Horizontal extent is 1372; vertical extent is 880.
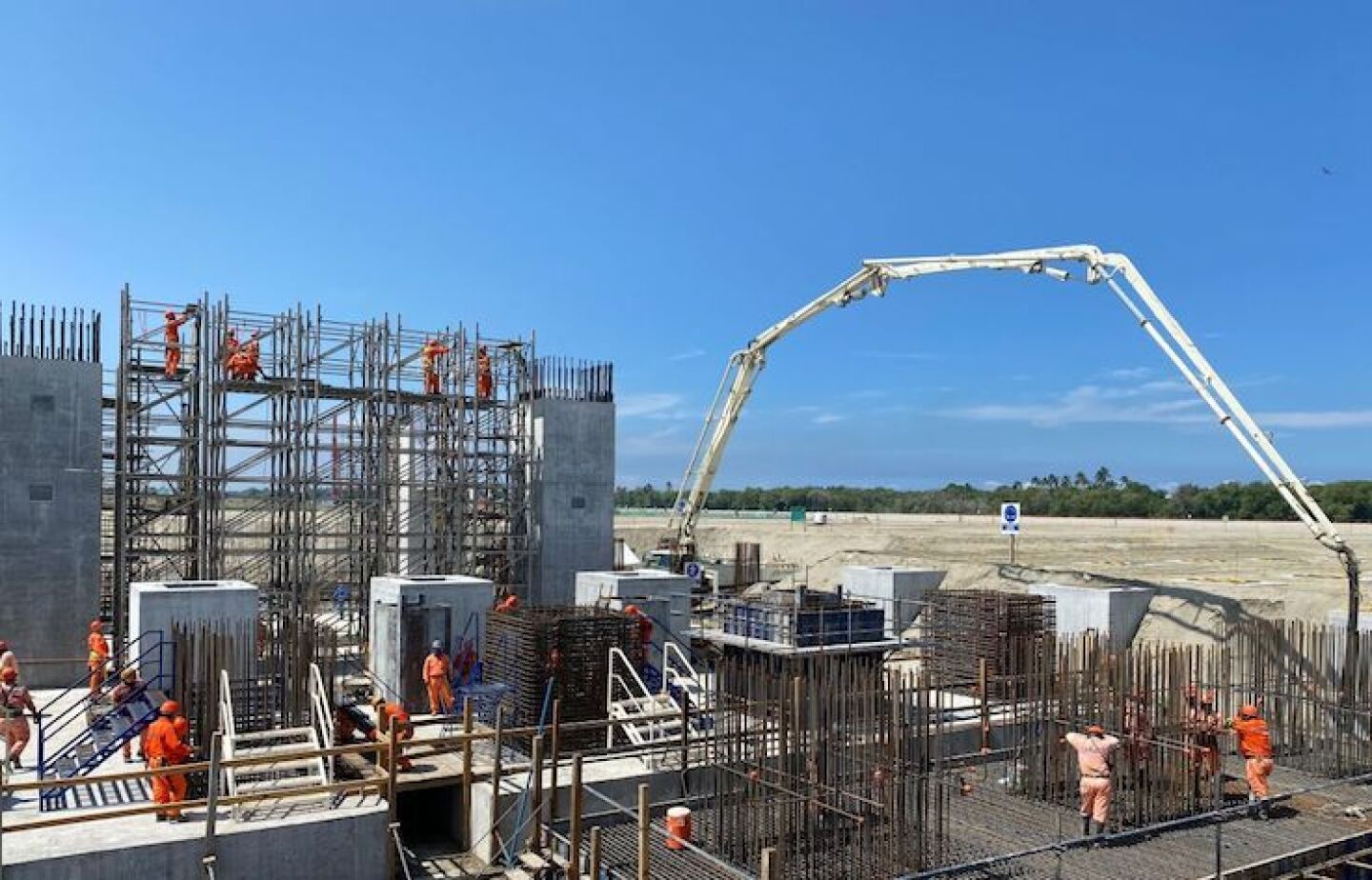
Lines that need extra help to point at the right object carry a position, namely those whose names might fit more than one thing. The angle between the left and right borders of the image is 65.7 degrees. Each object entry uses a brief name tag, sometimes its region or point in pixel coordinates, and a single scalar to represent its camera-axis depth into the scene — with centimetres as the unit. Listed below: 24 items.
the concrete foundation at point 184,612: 1492
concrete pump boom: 2133
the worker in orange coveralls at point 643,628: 1705
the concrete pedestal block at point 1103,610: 2164
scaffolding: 2222
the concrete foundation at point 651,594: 1988
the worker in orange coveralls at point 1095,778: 1207
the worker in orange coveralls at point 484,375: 2638
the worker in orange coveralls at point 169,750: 1116
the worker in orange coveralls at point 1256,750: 1333
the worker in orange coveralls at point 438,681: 1570
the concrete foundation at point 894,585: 2583
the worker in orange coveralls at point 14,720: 1311
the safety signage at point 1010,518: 2842
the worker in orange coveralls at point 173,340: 2217
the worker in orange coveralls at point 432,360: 2516
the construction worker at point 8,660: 1466
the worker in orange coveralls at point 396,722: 1269
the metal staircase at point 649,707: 1465
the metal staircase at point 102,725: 1260
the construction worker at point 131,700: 1363
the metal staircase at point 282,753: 1156
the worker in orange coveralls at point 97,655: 1588
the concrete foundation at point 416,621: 1717
